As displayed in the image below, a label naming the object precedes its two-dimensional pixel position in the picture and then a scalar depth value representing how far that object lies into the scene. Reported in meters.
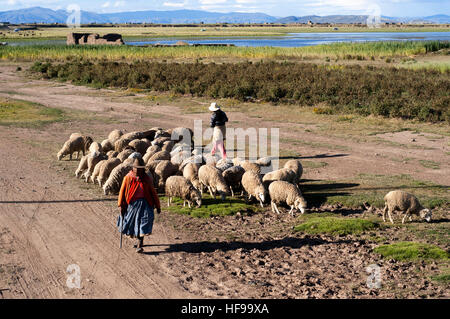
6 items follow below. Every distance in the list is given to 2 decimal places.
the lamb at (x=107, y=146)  14.43
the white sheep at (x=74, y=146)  14.66
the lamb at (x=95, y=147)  13.96
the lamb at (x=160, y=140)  14.29
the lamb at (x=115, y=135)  15.22
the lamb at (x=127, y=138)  14.18
